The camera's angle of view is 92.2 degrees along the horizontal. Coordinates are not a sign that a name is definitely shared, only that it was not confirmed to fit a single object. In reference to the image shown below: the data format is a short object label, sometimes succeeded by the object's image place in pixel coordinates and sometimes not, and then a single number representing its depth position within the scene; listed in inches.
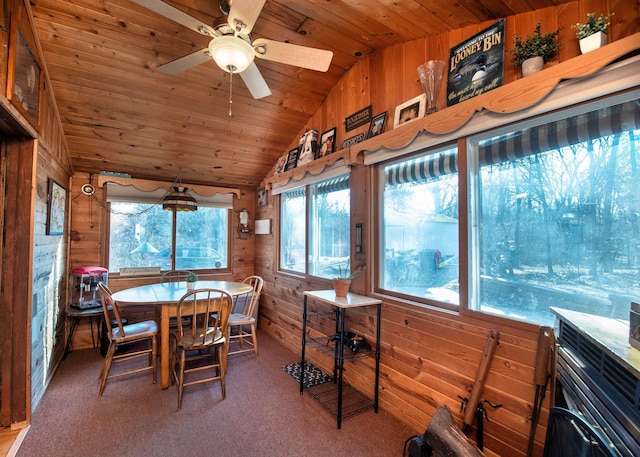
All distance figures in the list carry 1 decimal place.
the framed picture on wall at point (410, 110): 91.5
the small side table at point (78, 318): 130.0
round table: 107.3
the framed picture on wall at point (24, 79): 72.9
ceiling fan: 63.3
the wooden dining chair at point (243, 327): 134.0
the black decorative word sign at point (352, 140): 112.7
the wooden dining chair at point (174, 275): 166.0
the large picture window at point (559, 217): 56.0
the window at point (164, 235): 159.3
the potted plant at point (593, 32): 56.0
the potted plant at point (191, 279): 131.7
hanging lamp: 126.1
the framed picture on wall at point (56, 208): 106.9
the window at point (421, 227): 85.1
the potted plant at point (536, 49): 64.3
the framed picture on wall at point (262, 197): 182.0
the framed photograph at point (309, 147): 138.0
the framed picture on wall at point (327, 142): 127.6
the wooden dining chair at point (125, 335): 104.9
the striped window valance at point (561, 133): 56.0
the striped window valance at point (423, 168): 85.5
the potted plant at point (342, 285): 100.2
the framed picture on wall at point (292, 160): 150.8
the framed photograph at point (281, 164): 160.1
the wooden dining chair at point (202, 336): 101.2
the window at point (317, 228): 125.7
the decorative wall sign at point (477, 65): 73.3
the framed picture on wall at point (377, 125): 103.3
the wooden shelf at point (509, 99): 53.1
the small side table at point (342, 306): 89.9
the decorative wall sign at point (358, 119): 110.9
